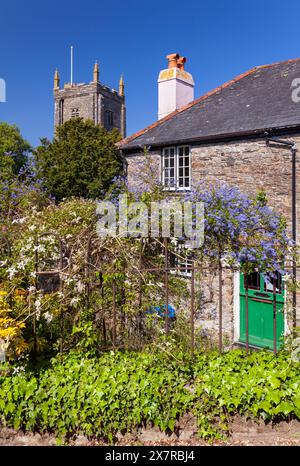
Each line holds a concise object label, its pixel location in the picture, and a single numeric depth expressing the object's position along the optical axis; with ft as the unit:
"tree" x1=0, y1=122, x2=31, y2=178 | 136.98
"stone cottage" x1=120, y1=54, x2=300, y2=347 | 36.06
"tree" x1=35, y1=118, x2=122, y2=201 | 77.92
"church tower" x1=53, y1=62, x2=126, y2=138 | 183.62
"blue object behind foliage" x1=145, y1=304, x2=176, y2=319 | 20.25
